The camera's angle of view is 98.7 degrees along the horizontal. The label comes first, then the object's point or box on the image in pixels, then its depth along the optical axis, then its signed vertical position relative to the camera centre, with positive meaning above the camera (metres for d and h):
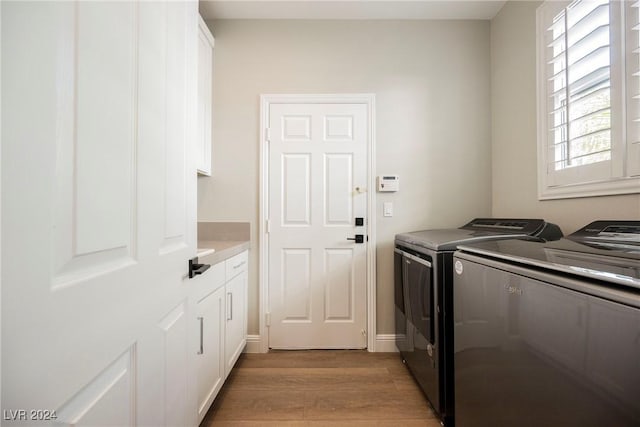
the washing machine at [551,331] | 0.58 -0.32
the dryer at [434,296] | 1.40 -0.46
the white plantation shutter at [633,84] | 1.18 +0.57
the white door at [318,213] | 2.26 +0.02
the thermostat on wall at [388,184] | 2.26 +0.26
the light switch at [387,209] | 2.28 +0.05
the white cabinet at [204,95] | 2.00 +0.91
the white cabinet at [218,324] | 1.30 -0.62
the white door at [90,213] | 0.39 +0.00
